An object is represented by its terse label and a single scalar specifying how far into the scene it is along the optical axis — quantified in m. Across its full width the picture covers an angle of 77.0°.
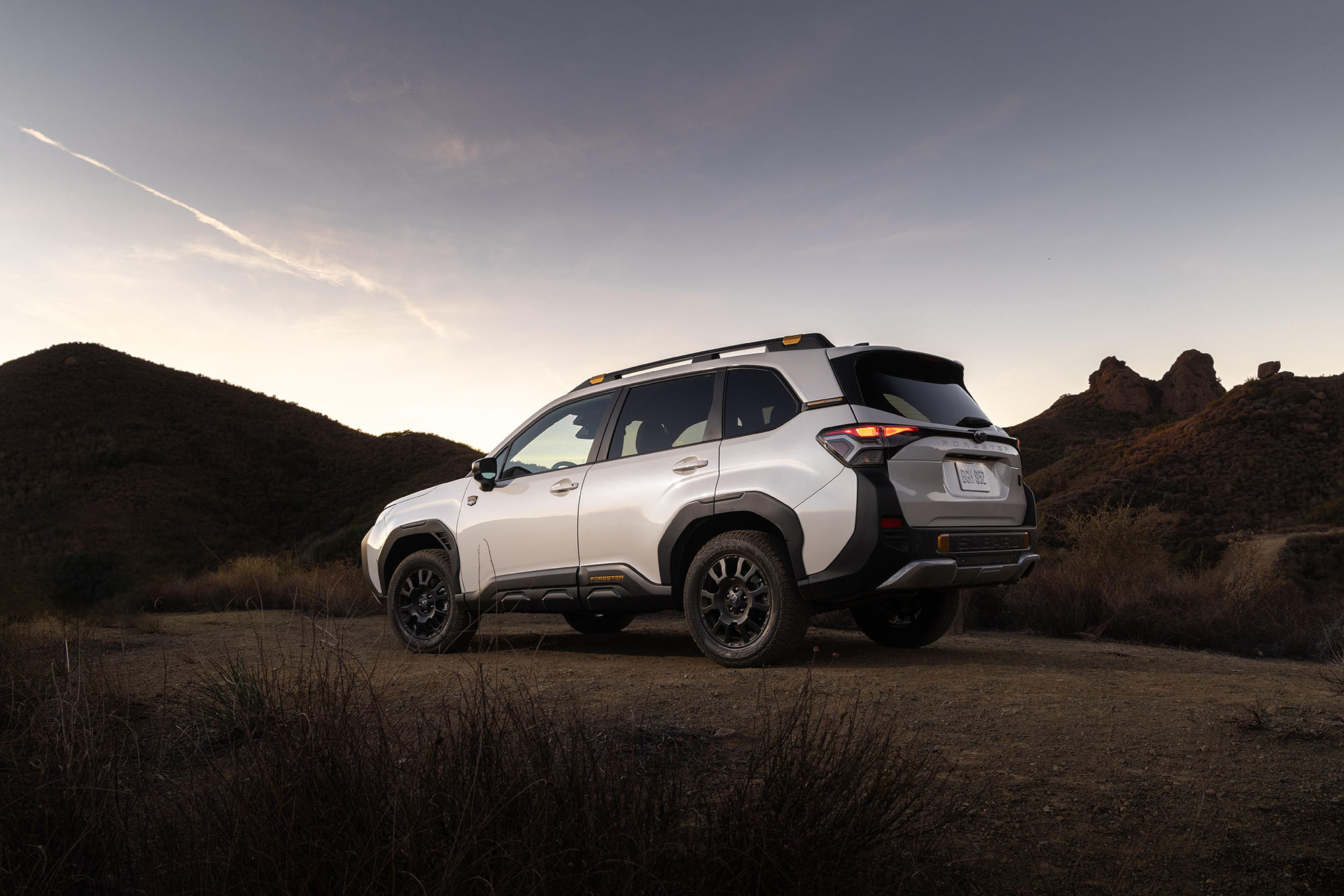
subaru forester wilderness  4.94
